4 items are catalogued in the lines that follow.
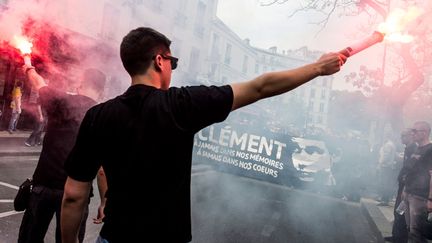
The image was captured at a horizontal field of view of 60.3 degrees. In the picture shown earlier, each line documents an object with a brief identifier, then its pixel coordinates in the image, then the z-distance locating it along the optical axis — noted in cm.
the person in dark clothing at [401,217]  537
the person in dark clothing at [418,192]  450
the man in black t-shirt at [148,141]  146
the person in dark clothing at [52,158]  256
